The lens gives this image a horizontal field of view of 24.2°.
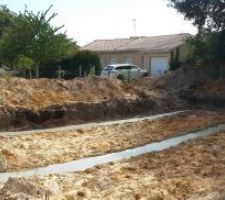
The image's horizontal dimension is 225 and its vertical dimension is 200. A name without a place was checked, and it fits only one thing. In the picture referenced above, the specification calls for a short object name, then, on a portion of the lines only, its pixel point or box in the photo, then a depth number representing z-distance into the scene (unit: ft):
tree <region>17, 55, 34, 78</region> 87.12
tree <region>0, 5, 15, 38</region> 114.64
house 141.69
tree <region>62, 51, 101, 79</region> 123.75
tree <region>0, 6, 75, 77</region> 94.12
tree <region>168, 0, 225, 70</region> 81.51
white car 118.11
